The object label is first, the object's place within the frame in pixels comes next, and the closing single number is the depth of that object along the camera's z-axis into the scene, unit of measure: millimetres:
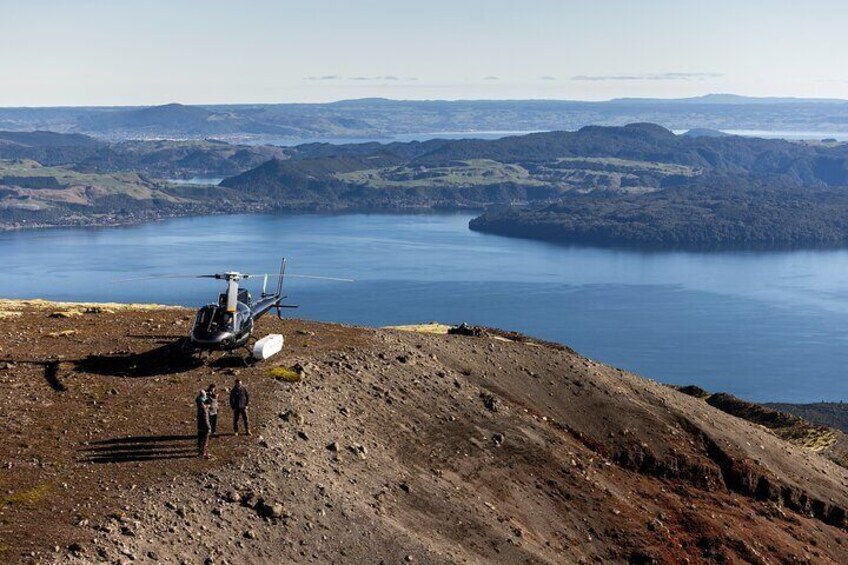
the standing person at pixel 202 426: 24906
